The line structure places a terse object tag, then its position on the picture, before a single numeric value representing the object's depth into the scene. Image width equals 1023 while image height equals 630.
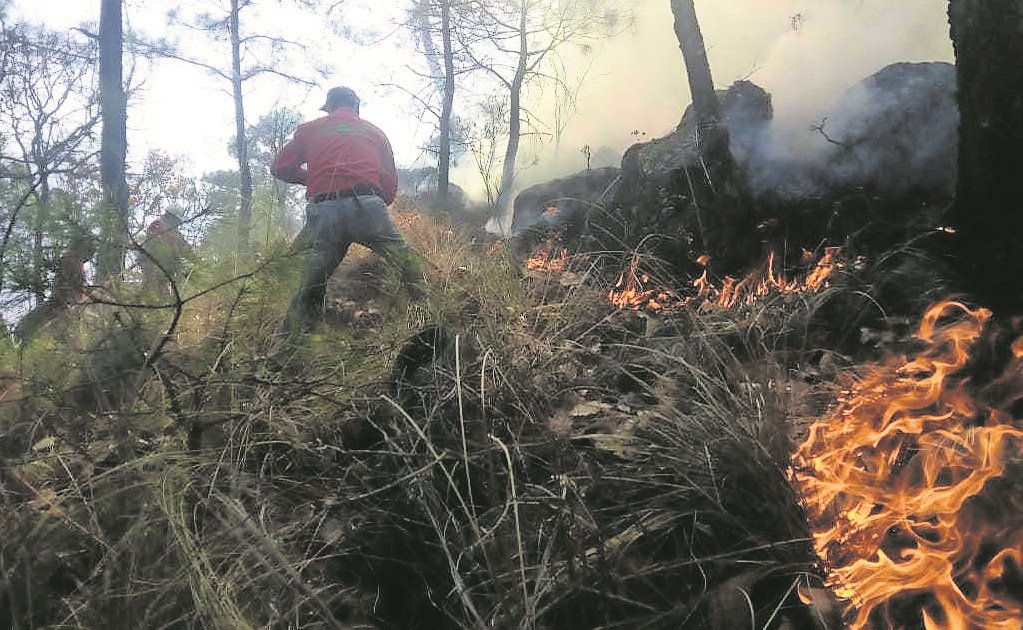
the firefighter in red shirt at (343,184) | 3.66
